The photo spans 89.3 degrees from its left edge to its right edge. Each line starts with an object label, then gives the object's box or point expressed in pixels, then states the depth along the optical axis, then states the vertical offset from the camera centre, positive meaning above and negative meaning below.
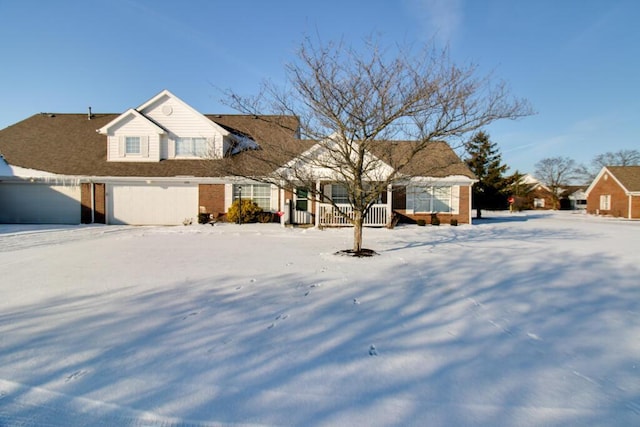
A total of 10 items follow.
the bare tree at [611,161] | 59.72 +9.53
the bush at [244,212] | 16.73 -0.25
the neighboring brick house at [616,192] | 27.53 +1.69
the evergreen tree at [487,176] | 26.69 +2.75
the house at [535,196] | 51.33 +2.50
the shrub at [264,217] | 17.25 -0.52
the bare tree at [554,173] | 56.53 +6.54
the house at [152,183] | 16.86 +1.21
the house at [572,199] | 55.19 +1.96
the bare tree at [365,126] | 7.09 +1.92
